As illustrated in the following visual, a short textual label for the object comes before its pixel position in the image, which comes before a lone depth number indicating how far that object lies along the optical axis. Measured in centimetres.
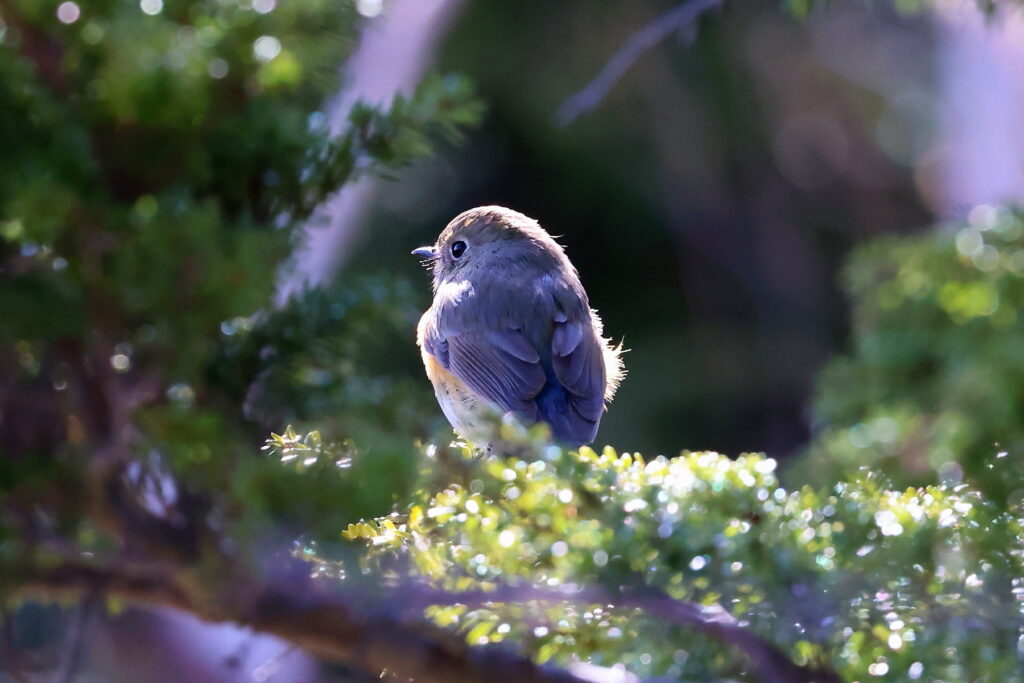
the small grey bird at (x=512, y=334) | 629
